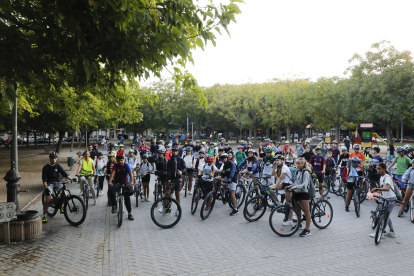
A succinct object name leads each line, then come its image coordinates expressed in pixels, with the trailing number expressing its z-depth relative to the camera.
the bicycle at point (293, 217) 7.52
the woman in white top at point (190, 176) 12.50
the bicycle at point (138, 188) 10.56
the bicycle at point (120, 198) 8.06
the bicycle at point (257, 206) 8.67
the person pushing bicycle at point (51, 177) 8.38
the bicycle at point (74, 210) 8.08
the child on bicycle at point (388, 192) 7.11
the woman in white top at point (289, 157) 14.90
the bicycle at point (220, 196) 8.88
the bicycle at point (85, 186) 9.62
